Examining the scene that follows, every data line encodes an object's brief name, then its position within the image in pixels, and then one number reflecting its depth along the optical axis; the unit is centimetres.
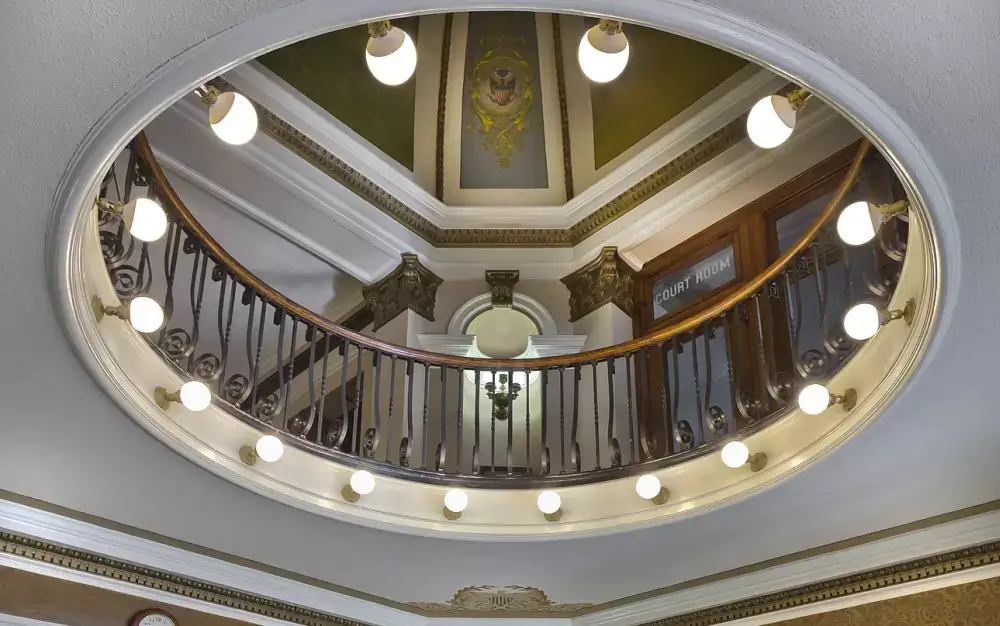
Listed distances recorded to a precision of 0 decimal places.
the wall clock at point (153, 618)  525
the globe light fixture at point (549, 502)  527
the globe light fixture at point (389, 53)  287
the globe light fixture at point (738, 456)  474
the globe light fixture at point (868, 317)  387
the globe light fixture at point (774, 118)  318
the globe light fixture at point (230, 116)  327
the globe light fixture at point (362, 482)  508
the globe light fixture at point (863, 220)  356
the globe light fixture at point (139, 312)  405
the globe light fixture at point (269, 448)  473
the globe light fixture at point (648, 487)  505
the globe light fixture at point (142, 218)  372
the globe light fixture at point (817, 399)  424
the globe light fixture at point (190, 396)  436
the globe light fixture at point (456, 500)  525
